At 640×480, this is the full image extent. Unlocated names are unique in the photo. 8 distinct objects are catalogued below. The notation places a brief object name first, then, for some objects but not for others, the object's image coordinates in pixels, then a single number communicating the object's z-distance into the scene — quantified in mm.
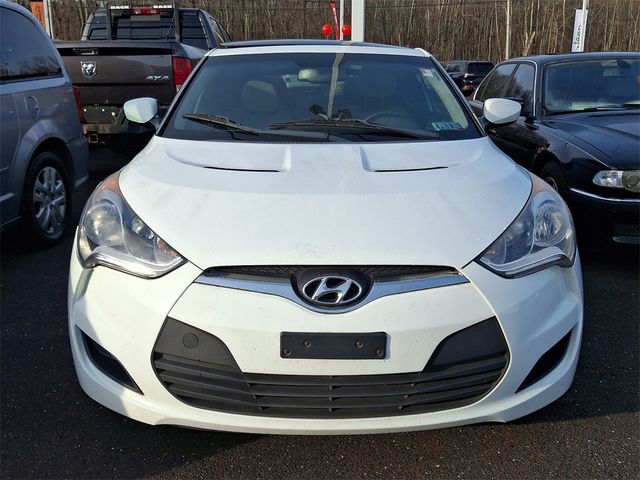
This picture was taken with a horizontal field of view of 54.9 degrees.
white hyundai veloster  1933
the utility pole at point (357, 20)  10477
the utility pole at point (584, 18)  19447
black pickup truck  6621
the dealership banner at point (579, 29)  19484
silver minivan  4191
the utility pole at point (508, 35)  25906
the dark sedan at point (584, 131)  4023
